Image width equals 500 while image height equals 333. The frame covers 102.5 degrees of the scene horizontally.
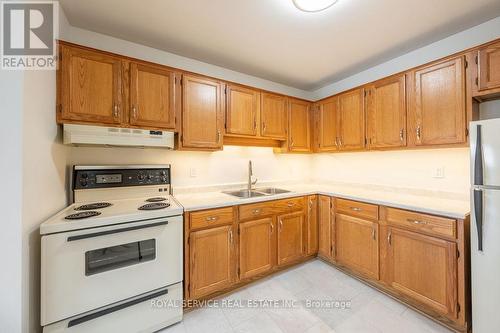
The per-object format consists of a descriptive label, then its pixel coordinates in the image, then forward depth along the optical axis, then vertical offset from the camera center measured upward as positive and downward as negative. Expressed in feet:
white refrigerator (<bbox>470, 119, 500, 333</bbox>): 4.21 -1.29
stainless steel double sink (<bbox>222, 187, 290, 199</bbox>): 8.46 -1.10
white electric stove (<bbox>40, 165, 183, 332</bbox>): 4.04 -2.14
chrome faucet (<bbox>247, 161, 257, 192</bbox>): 8.72 -0.46
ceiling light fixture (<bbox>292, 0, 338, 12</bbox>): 4.54 +3.74
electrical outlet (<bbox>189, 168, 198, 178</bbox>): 7.76 -0.18
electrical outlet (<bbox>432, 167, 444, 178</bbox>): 6.62 -0.23
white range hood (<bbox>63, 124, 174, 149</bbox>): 5.13 +0.89
